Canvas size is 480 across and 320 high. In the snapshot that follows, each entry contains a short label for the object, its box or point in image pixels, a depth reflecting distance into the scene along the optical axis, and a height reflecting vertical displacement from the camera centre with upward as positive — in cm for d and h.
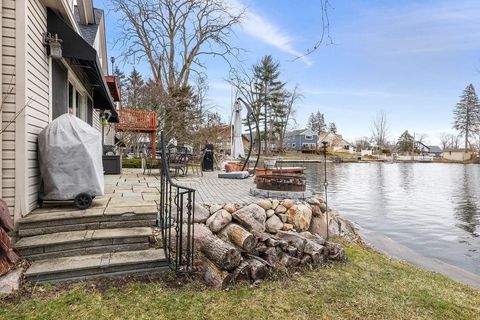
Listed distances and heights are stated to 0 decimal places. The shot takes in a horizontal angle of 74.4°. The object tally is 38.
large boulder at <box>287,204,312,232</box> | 521 -94
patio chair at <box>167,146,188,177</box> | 898 +0
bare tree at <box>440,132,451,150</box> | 6656 +454
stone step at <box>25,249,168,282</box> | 301 -104
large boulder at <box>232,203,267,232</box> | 458 -85
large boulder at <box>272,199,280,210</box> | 528 -71
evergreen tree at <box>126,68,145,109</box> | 1669 +361
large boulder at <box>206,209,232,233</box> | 453 -86
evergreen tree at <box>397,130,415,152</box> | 6059 +351
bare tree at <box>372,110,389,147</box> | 5734 +602
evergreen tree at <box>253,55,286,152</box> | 3959 +833
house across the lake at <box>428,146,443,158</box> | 6883 +216
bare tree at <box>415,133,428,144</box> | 6906 +507
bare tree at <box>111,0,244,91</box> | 1908 +794
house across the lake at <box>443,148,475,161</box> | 4616 +90
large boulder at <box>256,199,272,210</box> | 517 -70
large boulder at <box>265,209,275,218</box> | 512 -84
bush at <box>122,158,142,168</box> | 1276 -8
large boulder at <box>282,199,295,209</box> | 534 -72
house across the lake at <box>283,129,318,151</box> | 5923 +405
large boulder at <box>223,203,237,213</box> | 479 -71
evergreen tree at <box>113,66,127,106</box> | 1770 +376
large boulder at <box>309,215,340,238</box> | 544 -116
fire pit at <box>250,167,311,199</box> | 576 -49
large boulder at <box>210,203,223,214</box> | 479 -71
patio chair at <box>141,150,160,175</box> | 1148 -11
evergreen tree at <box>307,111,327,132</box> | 6838 +843
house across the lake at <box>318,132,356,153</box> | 6095 +351
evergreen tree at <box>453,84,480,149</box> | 4756 +697
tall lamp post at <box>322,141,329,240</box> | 585 +27
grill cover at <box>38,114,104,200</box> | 387 +0
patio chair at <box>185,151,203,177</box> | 1138 -9
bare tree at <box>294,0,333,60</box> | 244 +105
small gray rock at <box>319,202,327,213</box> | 577 -85
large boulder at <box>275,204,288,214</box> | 525 -81
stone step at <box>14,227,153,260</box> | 323 -87
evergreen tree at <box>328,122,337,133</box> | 7231 +771
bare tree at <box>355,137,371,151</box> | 6584 +386
